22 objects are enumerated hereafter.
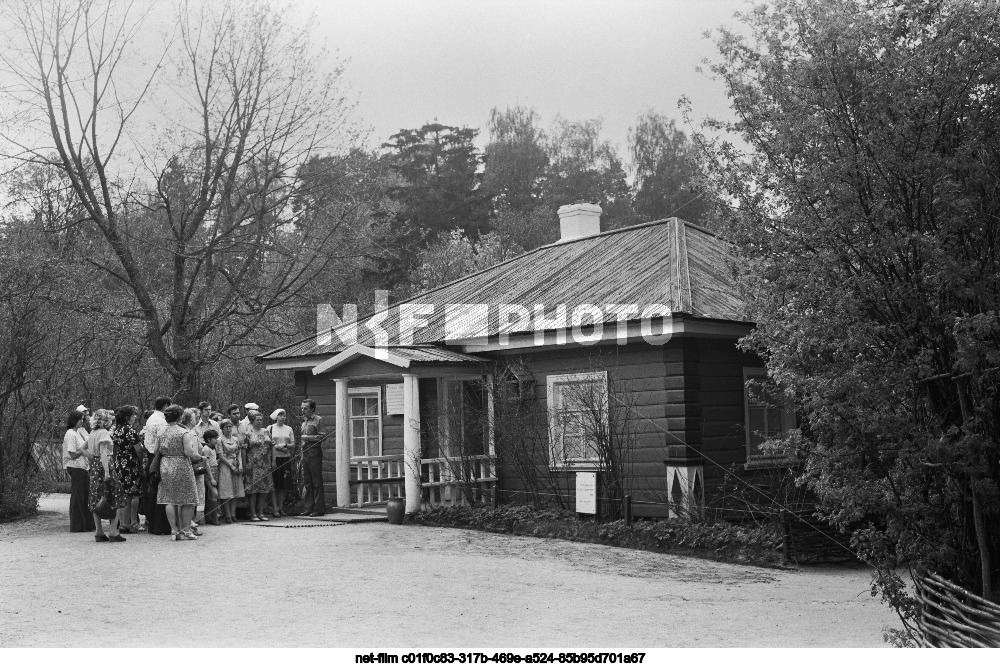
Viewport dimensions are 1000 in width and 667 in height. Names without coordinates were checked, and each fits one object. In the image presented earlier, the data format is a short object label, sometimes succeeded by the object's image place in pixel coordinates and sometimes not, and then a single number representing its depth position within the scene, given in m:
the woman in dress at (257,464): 16.81
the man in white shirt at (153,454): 14.32
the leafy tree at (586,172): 51.03
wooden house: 15.27
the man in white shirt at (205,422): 15.77
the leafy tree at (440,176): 48.41
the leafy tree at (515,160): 52.19
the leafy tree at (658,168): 48.59
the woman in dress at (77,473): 14.92
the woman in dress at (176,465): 14.20
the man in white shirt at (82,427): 15.15
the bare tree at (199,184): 23.69
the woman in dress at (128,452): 14.28
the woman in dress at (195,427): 15.02
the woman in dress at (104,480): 14.09
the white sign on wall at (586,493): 15.02
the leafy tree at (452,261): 42.41
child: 15.63
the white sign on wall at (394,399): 19.56
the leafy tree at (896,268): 6.74
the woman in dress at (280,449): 17.44
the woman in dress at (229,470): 16.23
